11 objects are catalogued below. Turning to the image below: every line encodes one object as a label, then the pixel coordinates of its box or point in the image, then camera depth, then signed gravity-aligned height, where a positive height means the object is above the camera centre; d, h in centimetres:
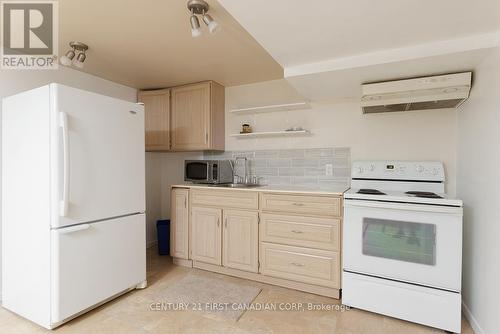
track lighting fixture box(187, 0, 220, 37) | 156 +90
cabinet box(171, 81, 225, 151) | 312 +58
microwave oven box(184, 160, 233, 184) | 300 -8
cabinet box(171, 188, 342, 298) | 225 -69
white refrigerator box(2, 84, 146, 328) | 178 -28
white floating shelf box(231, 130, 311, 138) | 285 +35
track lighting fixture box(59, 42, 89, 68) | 218 +93
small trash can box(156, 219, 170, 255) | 332 -96
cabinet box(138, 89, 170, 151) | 336 +60
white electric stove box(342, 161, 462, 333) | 180 -67
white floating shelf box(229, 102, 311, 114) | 281 +64
